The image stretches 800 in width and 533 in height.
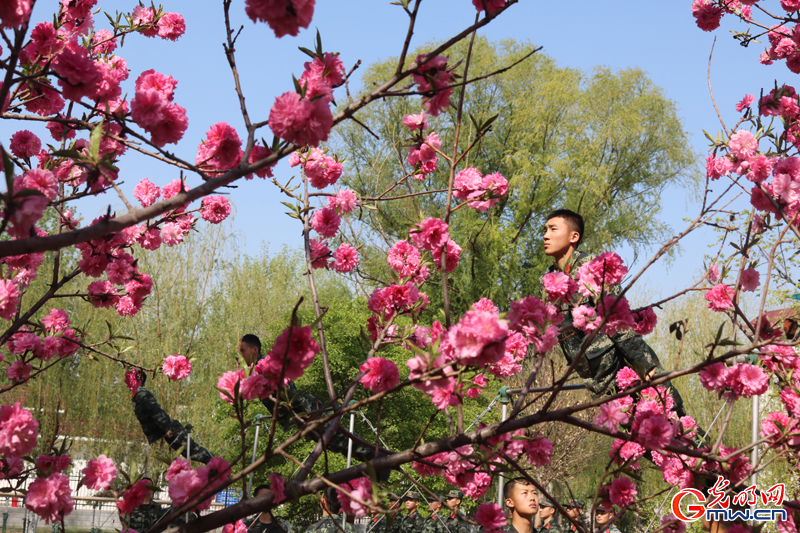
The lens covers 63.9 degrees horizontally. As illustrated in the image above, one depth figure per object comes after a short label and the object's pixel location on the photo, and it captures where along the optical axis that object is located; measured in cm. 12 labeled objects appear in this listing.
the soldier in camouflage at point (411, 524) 664
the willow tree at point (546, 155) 1667
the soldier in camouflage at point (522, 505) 492
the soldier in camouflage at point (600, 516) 698
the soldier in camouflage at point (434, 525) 682
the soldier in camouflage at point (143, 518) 648
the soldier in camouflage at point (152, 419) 554
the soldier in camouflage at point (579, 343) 338
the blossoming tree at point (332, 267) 134
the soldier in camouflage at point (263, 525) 551
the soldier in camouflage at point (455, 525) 648
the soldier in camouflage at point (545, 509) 748
